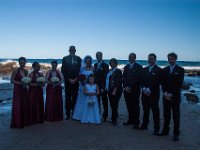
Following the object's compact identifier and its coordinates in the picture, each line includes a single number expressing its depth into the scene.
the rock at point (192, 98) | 9.82
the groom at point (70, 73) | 5.76
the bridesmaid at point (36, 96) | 5.31
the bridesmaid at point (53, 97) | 5.55
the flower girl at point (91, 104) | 5.52
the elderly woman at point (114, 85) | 5.38
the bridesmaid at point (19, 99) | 5.08
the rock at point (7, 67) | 21.36
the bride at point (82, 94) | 5.62
